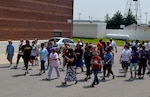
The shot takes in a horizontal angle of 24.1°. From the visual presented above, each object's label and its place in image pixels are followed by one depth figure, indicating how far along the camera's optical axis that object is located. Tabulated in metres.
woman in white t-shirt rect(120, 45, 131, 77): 17.56
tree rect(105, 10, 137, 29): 99.81
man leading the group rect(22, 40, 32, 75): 17.38
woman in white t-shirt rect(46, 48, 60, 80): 15.70
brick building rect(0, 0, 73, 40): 36.34
